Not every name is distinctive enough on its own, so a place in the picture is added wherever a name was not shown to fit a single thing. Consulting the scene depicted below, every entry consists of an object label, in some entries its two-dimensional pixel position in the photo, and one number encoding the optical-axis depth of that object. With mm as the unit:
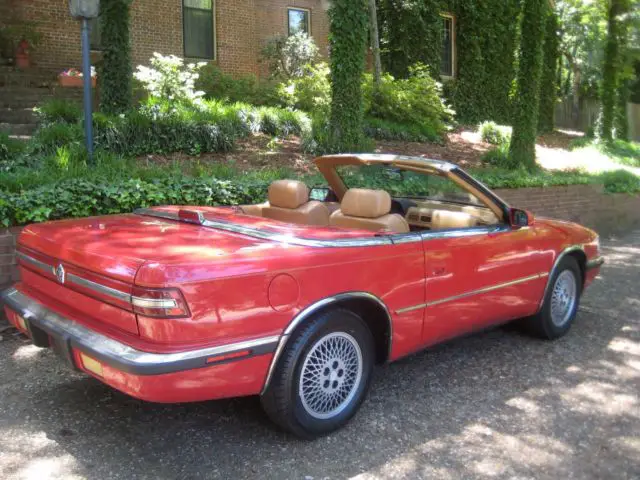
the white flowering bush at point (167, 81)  11375
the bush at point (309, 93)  13109
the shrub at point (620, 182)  12383
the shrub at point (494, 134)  16344
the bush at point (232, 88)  14031
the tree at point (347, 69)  9740
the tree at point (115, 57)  10031
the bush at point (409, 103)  14625
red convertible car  2914
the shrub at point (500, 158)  12430
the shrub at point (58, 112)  10008
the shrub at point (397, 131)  13562
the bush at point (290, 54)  16109
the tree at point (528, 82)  12266
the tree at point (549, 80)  23328
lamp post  7145
